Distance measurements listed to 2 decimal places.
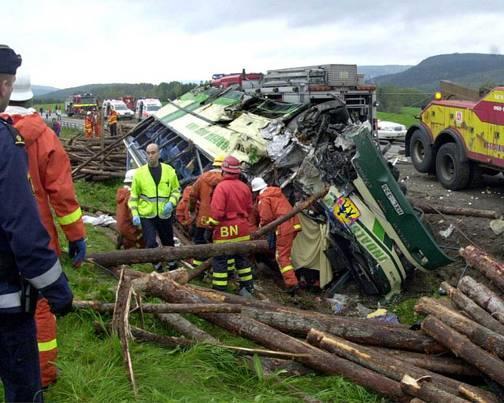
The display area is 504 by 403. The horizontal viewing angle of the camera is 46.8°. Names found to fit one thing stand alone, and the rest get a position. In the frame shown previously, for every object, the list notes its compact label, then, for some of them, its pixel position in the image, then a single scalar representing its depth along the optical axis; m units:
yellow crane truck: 9.28
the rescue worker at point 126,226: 7.43
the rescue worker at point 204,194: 7.29
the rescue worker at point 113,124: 22.44
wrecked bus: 6.89
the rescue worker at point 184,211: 7.93
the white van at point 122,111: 37.47
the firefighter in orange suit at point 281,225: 6.97
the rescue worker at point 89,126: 24.00
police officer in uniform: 2.52
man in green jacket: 6.95
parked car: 22.68
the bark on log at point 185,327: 4.22
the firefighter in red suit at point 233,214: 6.55
